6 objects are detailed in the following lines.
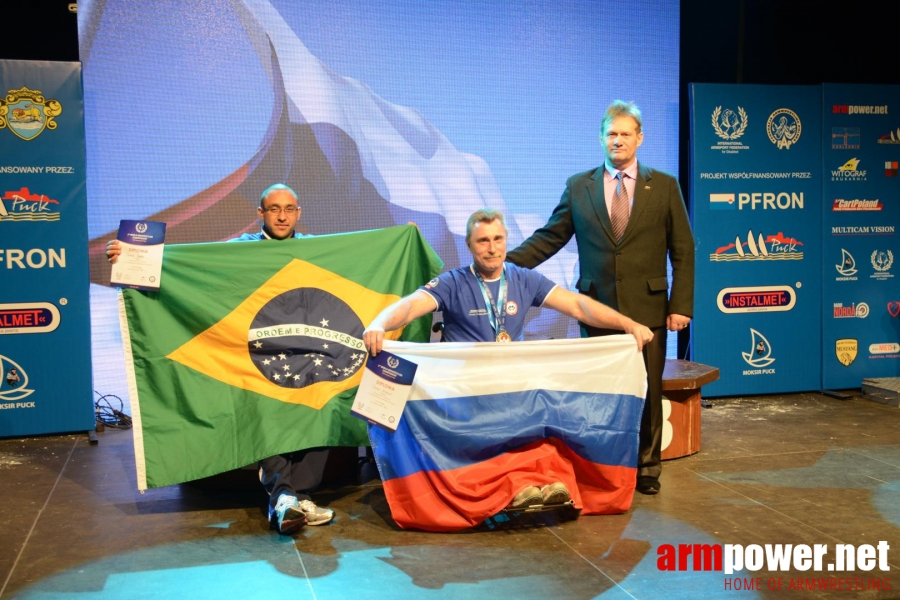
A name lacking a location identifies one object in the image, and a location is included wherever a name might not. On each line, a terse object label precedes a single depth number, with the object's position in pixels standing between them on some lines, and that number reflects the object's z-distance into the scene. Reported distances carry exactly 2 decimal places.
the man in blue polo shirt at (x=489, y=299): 3.31
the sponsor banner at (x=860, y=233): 5.67
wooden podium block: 4.11
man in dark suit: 3.65
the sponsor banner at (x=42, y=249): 4.62
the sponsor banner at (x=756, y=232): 5.47
